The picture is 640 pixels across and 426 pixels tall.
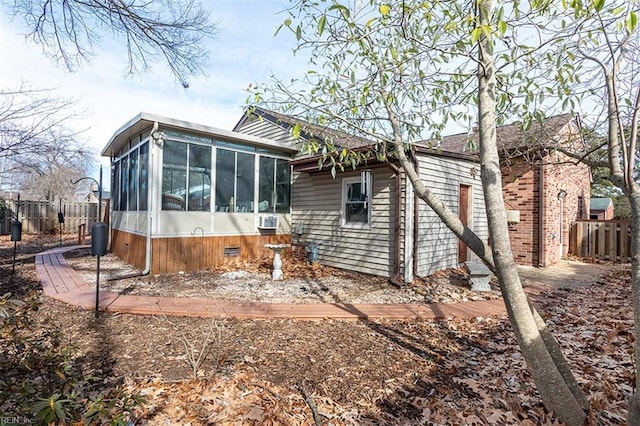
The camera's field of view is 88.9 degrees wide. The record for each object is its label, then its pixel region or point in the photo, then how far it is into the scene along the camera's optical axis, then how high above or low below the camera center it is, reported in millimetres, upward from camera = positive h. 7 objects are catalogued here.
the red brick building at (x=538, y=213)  8547 +101
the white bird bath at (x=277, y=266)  6926 -1131
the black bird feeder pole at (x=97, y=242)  4355 -409
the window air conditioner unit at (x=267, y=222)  8539 -227
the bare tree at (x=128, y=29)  4336 +2615
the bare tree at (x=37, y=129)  6086 +1653
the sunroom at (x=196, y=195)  6934 +433
